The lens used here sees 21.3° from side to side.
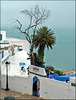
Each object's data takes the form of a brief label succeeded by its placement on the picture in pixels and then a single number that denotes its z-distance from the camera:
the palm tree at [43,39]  26.23
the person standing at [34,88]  17.91
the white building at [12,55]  21.86
